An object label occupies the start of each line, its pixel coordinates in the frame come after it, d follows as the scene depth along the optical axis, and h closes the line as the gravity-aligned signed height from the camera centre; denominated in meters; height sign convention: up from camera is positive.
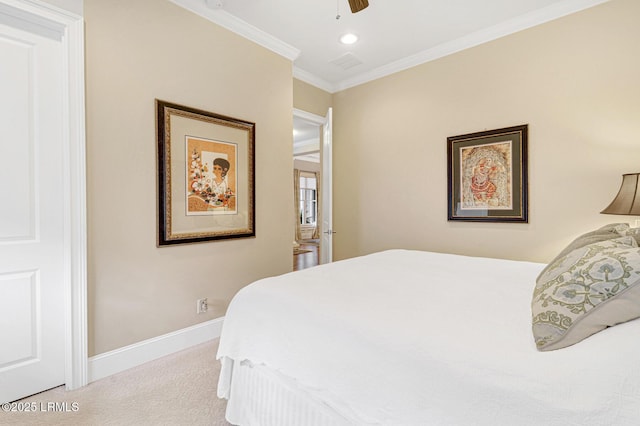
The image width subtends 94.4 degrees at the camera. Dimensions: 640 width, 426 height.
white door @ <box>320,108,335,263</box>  3.32 +0.19
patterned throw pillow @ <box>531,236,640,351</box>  0.86 -0.28
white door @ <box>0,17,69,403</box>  1.74 +0.00
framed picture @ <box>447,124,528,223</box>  2.74 +0.34
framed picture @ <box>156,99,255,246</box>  2.30 +0.32
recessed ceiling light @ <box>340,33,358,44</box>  2.93 +1.74
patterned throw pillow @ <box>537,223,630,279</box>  1.31 -0.13
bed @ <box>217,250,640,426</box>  0.72 -0.43
